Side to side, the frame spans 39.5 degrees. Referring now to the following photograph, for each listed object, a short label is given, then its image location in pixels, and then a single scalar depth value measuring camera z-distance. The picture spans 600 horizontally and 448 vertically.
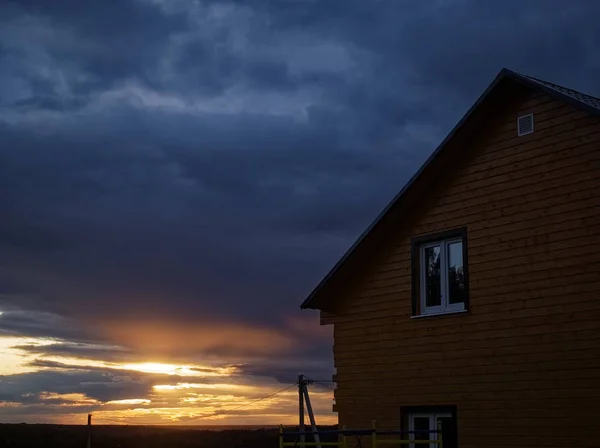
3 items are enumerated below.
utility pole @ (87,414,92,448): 33.16
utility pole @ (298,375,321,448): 19.88
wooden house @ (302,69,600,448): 13.22
